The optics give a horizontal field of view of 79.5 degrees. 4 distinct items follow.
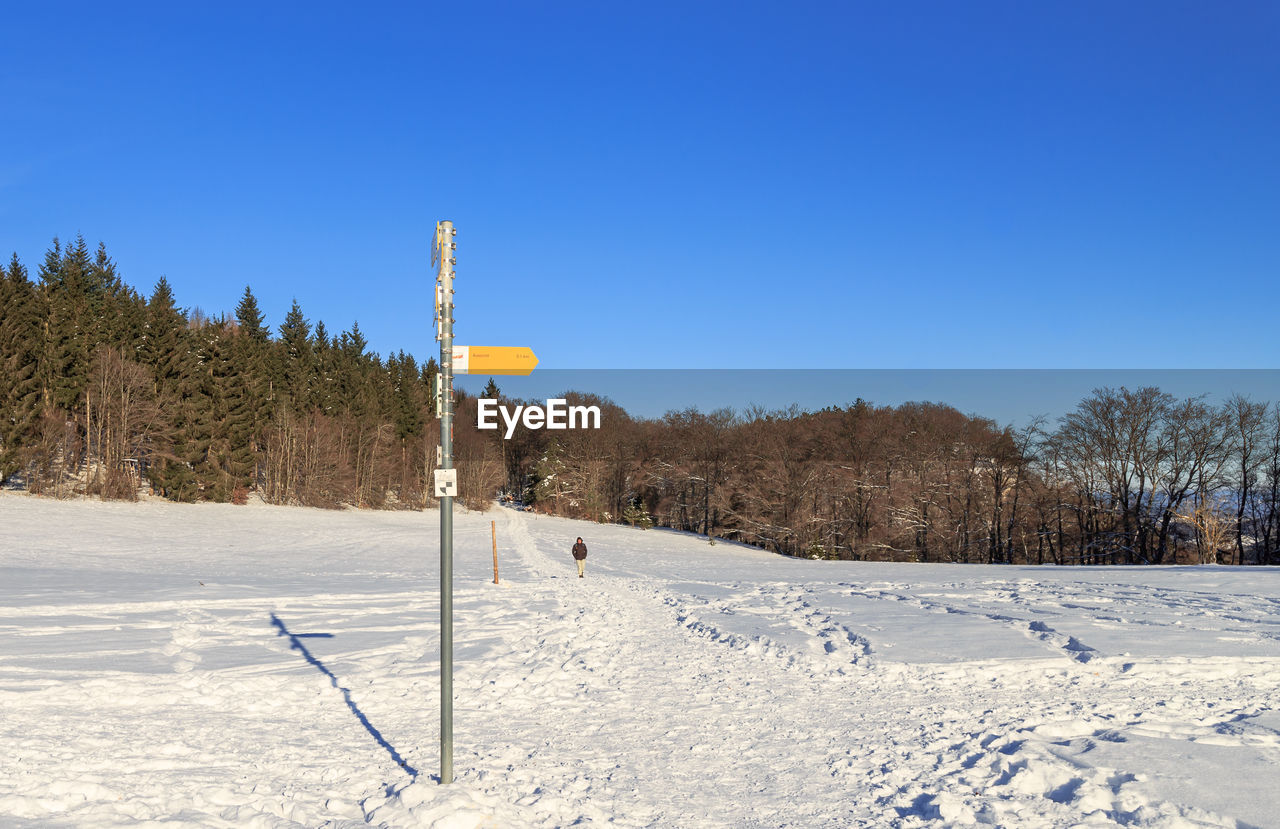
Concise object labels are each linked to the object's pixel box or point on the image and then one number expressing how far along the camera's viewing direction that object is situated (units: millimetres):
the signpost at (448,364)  5582
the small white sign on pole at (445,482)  5641
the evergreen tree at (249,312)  87375
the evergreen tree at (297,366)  66938
